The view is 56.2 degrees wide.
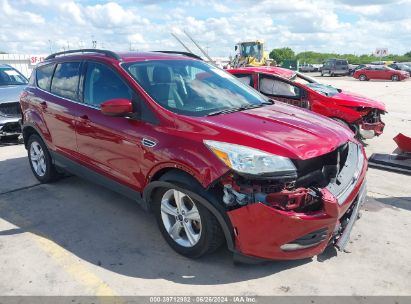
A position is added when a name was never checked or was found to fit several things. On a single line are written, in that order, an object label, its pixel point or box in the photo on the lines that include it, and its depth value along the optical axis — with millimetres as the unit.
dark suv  40312
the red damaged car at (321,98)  7496
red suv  2990
